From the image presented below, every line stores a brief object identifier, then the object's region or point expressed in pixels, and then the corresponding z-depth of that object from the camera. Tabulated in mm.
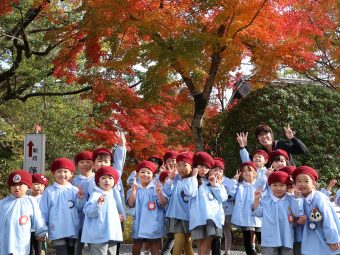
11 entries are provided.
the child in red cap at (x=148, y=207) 6496
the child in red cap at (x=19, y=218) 5793
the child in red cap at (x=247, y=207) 7102
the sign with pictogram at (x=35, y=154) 9312
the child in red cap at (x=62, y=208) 5996
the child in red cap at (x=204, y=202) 6223
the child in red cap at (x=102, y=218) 5637
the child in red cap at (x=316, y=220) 5082
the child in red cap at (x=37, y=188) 6785
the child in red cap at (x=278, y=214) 5488
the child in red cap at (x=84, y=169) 6629
